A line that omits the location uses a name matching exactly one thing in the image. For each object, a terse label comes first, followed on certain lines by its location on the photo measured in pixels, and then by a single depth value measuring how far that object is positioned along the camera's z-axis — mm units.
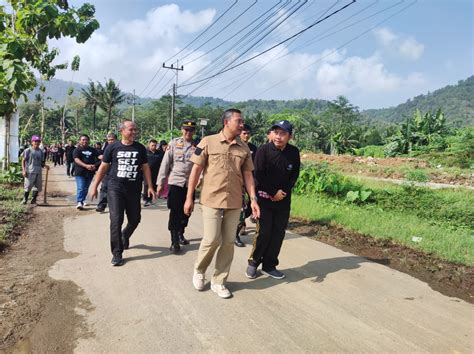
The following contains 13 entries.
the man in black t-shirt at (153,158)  10312
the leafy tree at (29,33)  4605
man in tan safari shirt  4170
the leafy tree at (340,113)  75462
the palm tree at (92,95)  56812
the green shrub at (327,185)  9531
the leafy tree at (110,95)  54875
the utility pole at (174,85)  35681
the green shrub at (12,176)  13164
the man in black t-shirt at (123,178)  5105
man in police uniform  5762
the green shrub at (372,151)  34000
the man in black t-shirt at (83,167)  9188
